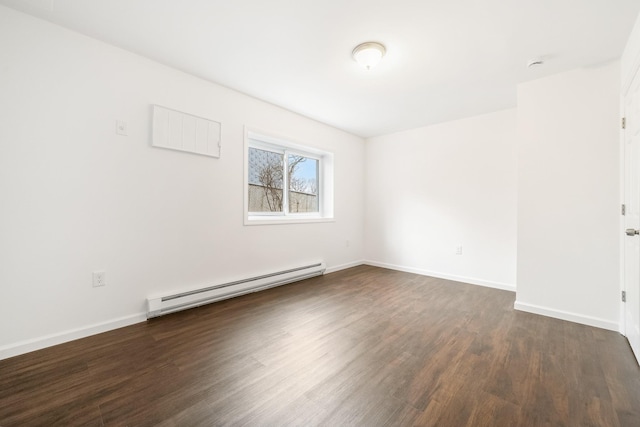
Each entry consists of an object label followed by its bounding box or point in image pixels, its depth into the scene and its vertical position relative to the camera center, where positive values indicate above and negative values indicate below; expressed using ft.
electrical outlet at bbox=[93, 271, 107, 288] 7.06 -1.90
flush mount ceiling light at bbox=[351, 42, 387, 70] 7.04 +4.47
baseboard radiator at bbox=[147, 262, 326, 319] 8.07 -2.96
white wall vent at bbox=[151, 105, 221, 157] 8.11 +2.67
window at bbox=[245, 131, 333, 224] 11.84 +1.56
